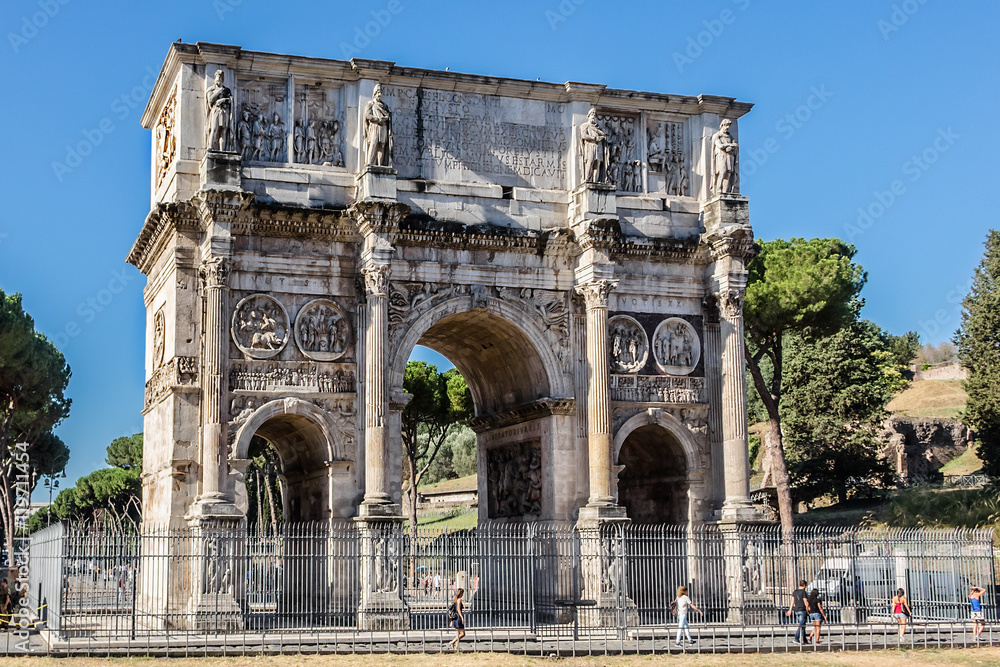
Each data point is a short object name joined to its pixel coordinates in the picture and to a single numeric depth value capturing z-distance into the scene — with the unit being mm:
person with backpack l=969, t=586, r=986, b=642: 22594
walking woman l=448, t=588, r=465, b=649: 20500
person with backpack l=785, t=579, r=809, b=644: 21703
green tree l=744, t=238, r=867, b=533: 38156
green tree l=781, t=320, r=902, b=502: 48281
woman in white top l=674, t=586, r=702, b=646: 21234
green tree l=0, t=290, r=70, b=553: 34375
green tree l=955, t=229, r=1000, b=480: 41156
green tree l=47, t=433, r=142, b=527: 66812
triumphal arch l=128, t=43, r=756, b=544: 24125
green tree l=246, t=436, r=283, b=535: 49978
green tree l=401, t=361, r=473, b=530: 47312
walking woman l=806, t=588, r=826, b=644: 21500
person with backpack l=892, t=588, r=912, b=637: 22269
